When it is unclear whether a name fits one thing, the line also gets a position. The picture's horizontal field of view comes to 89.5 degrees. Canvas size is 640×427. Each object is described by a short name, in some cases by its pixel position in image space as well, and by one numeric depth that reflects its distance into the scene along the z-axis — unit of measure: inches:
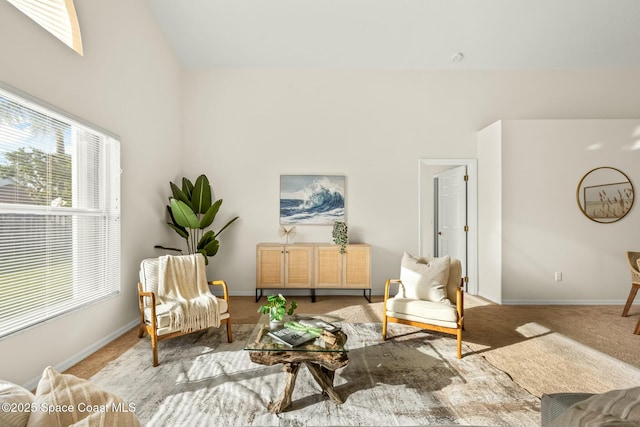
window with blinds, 90.1
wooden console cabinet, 194.9
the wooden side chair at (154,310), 112.6
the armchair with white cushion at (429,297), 121.2
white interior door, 220.4
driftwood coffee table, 84.0
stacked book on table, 90.2
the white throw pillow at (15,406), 36.2
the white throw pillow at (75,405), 37.4
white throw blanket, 118.7
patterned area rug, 81.0
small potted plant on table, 100.8
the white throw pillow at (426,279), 133.1
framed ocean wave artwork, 212.5
